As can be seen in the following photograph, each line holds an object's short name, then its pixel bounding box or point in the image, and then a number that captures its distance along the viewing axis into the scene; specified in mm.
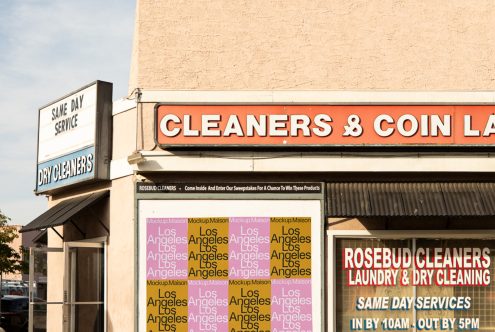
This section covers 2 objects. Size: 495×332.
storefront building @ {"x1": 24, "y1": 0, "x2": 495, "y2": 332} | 15695
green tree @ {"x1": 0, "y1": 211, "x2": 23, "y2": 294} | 48719
